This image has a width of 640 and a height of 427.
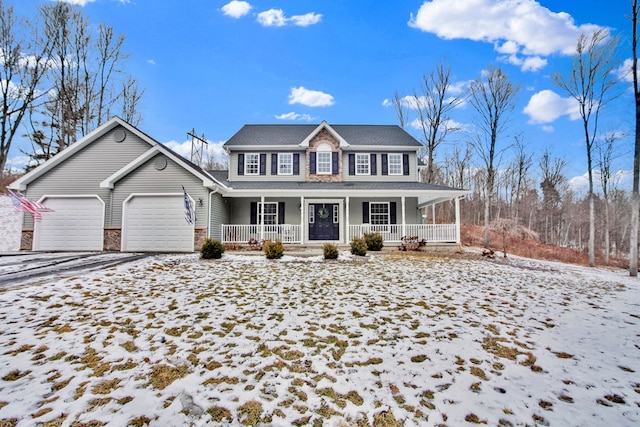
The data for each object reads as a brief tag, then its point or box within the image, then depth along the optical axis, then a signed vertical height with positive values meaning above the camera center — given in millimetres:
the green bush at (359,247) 11188 -884
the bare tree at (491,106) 17922 +7530
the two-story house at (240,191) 12078 +1523
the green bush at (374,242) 12773 -784
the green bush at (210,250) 10133 -898
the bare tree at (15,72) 17406 +9502
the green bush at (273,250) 10336 -924
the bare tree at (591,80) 12347 +6539
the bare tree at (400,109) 26438 +10777
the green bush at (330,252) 10305 -992
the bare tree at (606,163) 17766 +4288
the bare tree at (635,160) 10117 +2360
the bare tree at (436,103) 21453 +9230
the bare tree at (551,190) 28438 +3609
